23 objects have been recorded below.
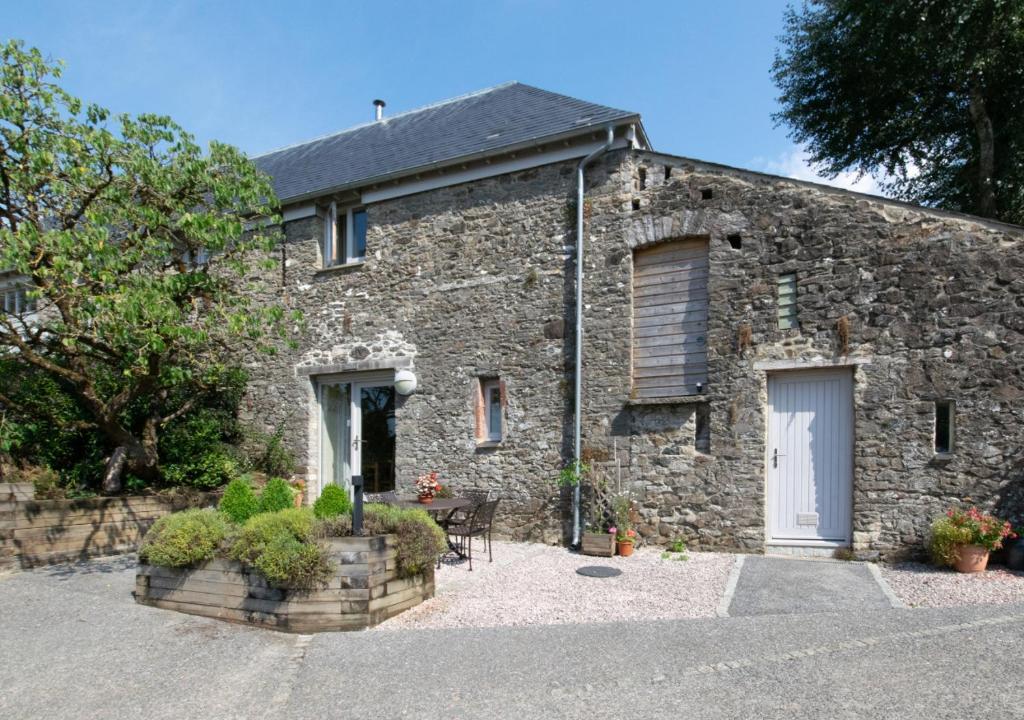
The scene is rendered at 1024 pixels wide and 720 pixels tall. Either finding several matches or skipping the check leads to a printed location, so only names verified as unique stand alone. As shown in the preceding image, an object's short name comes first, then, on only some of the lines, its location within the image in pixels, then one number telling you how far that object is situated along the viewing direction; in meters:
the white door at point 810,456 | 7.68
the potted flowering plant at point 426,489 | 7.91
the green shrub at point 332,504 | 6.19
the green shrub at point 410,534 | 5.86
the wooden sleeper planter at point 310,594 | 5.34
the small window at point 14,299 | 15.71
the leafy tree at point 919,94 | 11.45
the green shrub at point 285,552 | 5.32
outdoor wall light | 10.20
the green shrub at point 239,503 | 6.44
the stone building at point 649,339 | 7.18
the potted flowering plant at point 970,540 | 6.59
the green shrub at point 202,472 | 9.81
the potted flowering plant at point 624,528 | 8.15
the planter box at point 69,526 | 7.63
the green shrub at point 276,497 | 6.70
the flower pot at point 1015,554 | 6.61
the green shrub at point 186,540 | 5.89
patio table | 7.49
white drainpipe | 8.75
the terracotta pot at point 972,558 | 6.59
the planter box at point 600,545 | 8.16
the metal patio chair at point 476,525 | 7.46
